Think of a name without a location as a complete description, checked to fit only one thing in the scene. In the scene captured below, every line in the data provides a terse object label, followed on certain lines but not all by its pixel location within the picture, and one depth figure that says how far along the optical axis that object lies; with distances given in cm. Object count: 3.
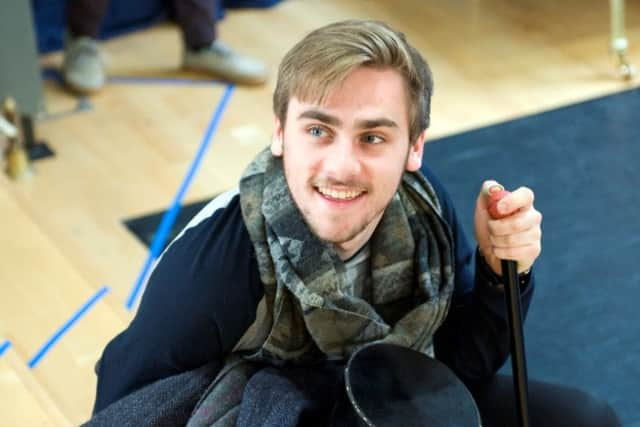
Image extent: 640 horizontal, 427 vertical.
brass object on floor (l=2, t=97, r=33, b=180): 455
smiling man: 237
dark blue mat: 361
